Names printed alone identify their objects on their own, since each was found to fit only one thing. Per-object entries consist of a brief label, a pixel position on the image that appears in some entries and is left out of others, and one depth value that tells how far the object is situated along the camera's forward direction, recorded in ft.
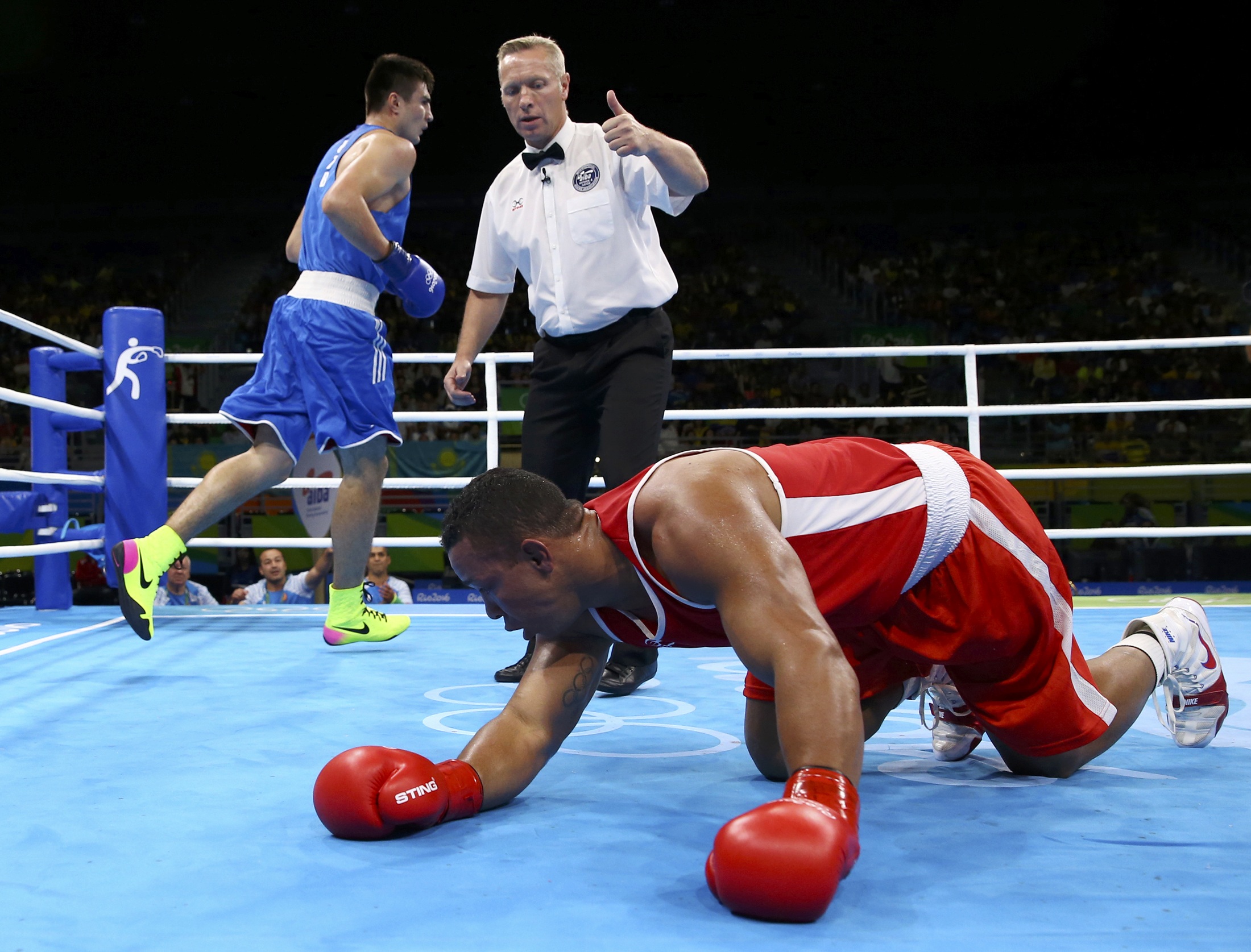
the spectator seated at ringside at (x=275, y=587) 16.08
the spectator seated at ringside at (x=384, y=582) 16.66
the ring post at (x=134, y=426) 11.00
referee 7.68
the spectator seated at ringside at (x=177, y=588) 15.26
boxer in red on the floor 3.43
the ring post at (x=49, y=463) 11.24
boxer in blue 8.89
